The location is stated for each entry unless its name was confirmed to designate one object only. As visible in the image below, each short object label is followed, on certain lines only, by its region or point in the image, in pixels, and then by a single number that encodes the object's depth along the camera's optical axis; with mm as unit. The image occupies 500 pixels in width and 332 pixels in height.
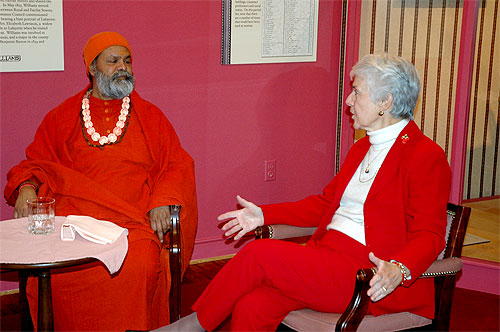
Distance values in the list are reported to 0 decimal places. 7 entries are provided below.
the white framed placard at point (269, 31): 4418
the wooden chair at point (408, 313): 2465
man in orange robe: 3211
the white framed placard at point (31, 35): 3754
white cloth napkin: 2766
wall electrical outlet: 4758
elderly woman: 2652
